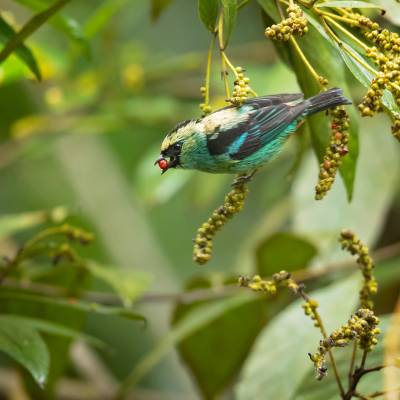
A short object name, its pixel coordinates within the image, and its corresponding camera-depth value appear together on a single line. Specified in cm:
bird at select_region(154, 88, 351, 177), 565
